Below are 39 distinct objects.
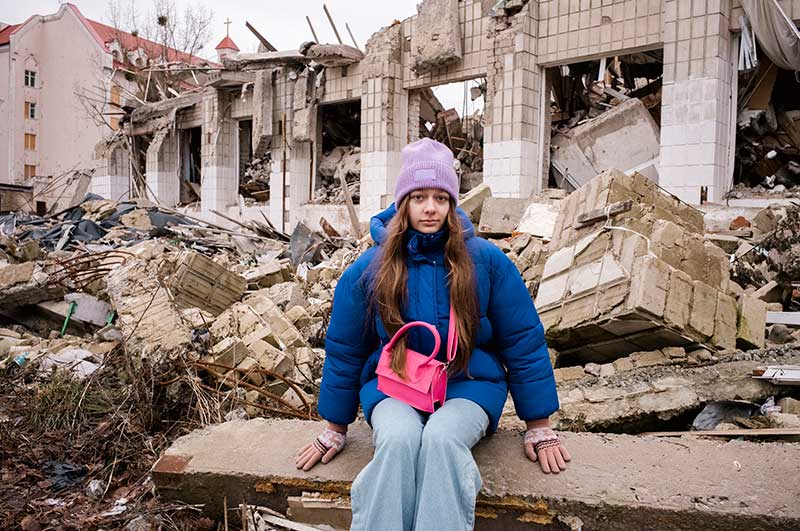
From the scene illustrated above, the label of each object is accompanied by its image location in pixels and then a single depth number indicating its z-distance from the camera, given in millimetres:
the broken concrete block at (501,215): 9188
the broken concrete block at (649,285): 4168
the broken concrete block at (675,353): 4293
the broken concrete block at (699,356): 4222
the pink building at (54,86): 32656
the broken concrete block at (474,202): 9703
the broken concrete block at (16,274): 6930
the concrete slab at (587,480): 2363
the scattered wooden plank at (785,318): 5051
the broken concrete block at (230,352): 4852
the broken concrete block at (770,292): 5543
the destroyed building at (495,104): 9672
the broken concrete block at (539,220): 8117
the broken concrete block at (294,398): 4499
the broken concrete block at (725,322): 4441
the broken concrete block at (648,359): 4309
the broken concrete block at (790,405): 3483
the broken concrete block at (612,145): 11383
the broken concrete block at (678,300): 4293
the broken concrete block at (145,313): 4738
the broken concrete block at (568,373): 4402
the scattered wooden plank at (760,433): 3158
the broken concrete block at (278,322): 5771
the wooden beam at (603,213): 4988
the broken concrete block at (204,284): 6457
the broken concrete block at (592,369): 4430
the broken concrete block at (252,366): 4785
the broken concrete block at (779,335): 4918
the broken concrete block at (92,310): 6785
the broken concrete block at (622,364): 4348
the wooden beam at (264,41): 16461
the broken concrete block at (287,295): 7238
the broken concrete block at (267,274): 8422
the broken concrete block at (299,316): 6578
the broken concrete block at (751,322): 4637
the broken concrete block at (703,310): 4391
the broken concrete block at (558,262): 5121
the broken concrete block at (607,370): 4320
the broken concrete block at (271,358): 5043
